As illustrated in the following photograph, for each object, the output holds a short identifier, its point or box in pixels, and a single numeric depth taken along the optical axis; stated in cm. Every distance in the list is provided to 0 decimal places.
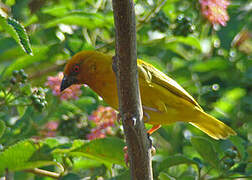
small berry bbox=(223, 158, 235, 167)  633
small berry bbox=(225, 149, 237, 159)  643
